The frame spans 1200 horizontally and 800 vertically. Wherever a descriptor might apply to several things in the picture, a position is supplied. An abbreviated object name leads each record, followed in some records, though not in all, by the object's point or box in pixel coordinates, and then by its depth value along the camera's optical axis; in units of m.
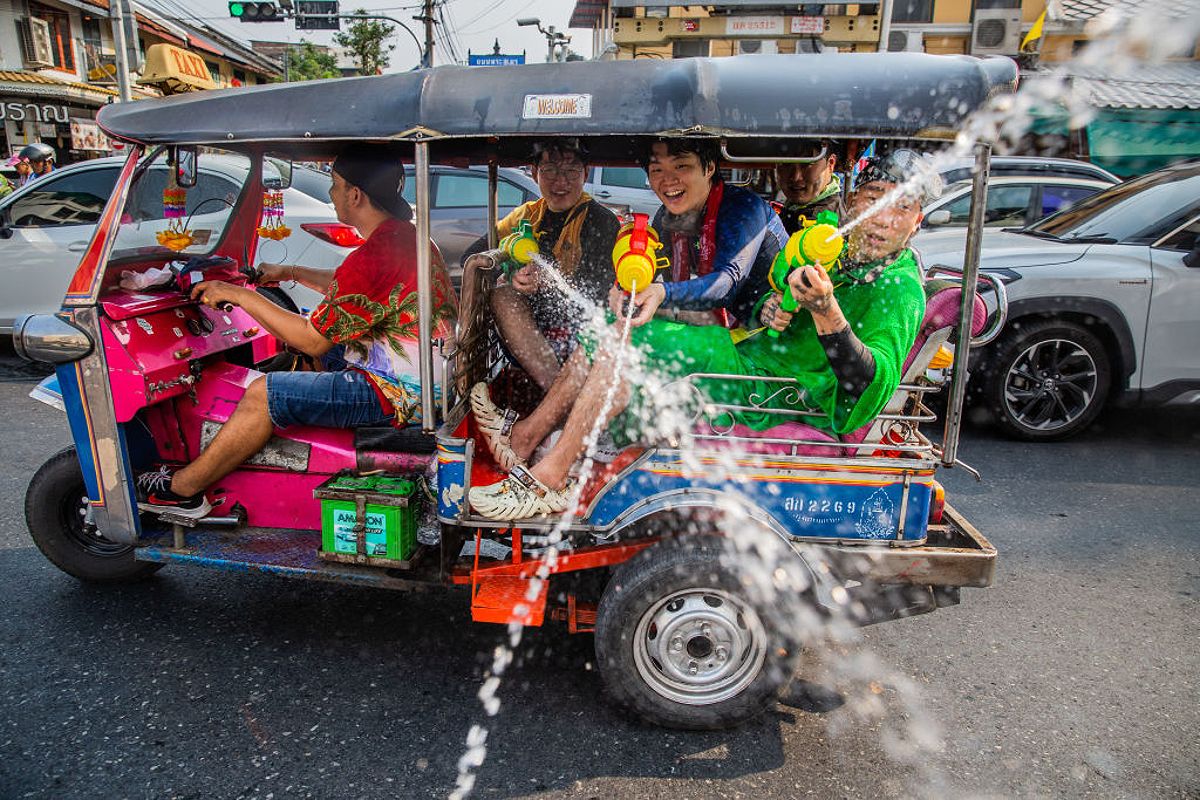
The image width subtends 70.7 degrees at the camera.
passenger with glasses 3.62
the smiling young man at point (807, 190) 3.97
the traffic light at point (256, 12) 14.92
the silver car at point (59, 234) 7.20
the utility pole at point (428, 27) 22.48
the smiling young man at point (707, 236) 3.17
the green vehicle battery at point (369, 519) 3.11
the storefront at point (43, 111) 23.59
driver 3.29
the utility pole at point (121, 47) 12.14
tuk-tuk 2.62
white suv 5.57
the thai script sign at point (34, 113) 23.09
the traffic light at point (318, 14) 17.09
